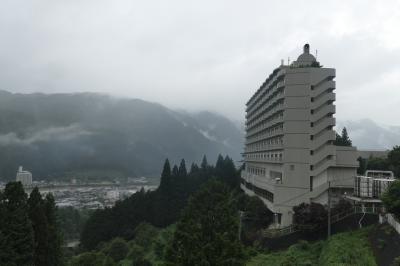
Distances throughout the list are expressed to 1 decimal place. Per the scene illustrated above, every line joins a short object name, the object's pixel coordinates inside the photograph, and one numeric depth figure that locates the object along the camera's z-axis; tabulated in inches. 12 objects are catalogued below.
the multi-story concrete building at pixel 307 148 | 1979.6
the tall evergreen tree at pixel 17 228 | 1267.2
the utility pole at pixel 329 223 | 1579.2
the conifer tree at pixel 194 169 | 3996.6
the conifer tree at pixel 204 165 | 3984.3
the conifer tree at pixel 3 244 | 1250.9
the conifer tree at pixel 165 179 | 3151.6
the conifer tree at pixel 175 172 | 3284.5
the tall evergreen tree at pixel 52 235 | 1430.9
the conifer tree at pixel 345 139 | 2877.7
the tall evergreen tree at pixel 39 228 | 1413.6
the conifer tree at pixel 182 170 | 3380.7
